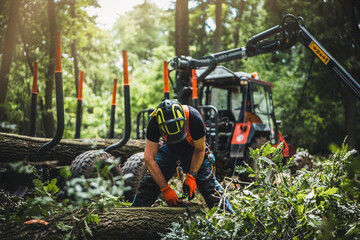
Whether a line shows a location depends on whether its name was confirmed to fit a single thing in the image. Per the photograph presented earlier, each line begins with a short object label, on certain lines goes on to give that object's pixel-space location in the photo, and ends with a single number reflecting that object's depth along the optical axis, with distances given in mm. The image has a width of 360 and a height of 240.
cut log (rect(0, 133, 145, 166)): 4770
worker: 3676
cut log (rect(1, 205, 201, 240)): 2510
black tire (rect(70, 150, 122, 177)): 4508
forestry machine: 6339
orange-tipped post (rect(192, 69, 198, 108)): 6227
